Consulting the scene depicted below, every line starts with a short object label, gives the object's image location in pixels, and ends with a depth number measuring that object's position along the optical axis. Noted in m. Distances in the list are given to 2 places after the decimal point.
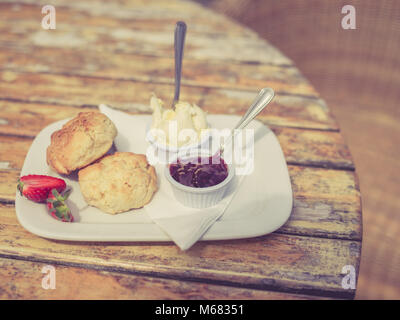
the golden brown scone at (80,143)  0.46
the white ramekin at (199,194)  0.44
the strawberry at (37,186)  0.42
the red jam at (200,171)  0.45
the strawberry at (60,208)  0.41
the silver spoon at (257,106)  0.49
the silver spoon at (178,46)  0.54
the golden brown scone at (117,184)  0.43
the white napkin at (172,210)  0.40
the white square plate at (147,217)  0.41
